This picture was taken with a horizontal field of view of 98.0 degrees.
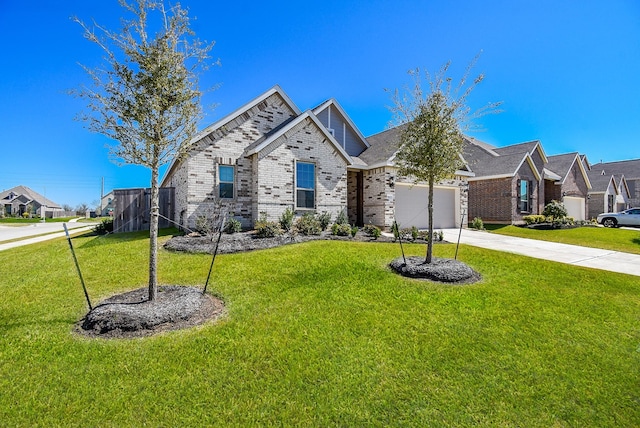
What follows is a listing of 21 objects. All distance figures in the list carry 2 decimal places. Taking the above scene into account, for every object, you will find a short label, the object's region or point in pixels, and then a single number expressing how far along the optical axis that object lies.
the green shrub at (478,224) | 17.03
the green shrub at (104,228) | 12.86
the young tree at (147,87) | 4.53
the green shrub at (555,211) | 20.25
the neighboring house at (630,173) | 36.69
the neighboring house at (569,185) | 23.81
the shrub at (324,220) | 12.56
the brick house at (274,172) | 11.84
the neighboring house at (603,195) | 28.66
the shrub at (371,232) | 11.25
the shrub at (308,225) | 11.40
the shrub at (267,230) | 10.68
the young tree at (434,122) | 7.08
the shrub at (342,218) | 13.37
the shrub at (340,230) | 11.55
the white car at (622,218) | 20.06
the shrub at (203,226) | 10.74
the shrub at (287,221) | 11.73
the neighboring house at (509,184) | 19.55
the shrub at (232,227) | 11.17
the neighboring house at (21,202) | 49.54
